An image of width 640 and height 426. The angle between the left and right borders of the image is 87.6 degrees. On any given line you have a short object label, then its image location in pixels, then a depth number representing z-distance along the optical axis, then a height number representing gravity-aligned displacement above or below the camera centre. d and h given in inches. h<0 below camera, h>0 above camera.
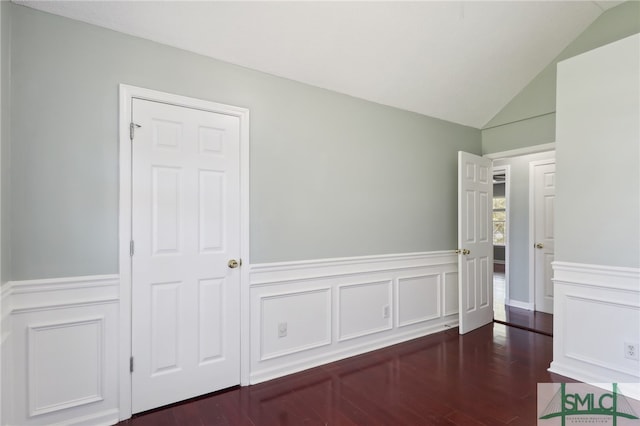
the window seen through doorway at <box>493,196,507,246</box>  375.2 -9.1
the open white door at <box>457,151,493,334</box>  148.9 -13.7
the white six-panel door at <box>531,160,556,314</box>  182.2 -10.6
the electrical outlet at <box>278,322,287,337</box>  109.8 -38.7
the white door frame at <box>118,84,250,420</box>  84.8 -6.9
